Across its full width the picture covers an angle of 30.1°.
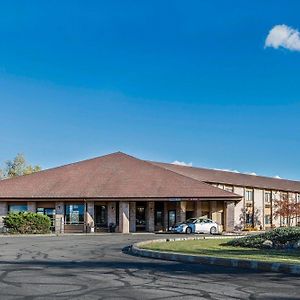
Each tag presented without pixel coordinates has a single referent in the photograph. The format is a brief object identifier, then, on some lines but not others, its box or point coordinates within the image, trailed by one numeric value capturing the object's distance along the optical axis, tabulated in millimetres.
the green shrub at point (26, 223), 43312
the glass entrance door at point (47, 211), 51094
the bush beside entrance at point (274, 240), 21547
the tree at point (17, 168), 84375
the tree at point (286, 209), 66188
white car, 46219
